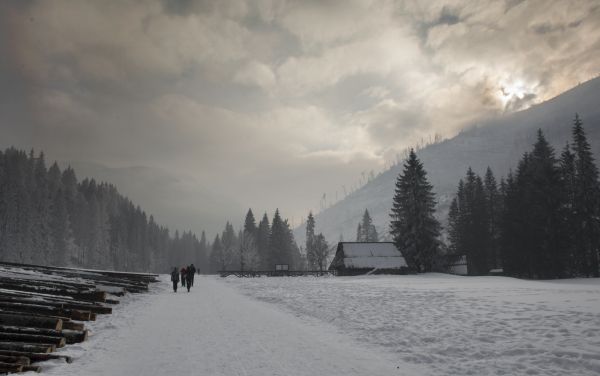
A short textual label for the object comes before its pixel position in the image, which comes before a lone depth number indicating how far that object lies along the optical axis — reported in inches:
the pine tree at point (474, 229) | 2450.8
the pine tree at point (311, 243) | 4030.5
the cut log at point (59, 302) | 453.4
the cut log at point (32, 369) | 244.1
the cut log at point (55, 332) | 315.0
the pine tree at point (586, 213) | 1672.0
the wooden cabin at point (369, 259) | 2085.4
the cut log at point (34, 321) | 343.9
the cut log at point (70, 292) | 592.3
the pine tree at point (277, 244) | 3617.1
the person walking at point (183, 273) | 1163.3
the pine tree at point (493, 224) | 2454.5
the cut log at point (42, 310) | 410.0
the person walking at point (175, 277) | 1061.1
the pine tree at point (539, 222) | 1664.6
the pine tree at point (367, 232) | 4861.2
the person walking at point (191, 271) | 1160.6
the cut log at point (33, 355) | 265.5
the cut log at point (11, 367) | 235.1
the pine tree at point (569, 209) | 1674.5
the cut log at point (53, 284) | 682.2
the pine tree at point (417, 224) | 2034.9
